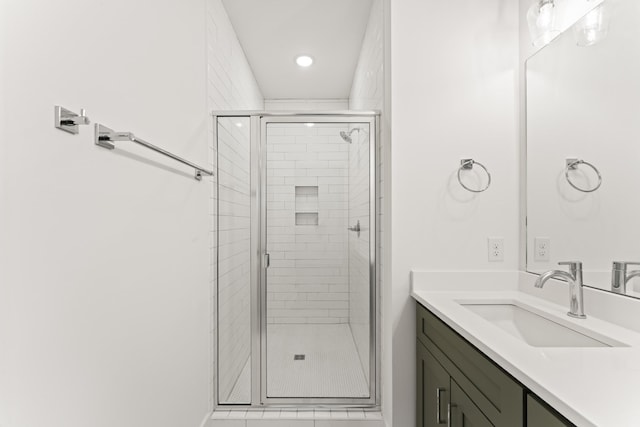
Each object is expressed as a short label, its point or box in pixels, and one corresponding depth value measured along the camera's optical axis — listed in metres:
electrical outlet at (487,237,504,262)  1.90
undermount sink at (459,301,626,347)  1.24
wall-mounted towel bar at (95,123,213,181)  1.03
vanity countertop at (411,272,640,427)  0.69
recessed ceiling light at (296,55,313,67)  3.36
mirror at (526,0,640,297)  1.25
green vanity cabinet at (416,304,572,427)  0.89
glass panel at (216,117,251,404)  2.28
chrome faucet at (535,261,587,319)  1.36
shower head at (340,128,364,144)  2.30
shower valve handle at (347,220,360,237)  2.32
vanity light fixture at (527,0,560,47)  1.60
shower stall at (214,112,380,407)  2.28
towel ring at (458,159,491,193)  1.89
